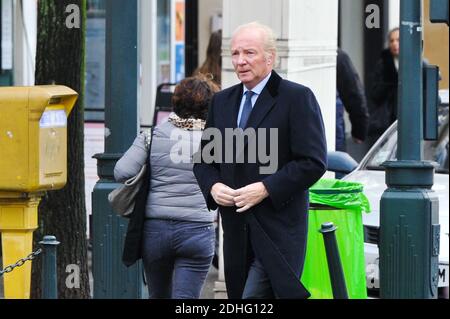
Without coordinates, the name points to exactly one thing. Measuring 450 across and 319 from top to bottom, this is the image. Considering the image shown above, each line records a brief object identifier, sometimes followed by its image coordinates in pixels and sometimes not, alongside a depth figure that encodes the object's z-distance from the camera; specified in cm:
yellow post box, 1540
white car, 1786
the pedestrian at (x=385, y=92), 2742
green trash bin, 1480
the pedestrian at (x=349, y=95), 2501
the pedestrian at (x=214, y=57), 2353
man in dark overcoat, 1266
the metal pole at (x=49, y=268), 1296
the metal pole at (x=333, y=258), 1205
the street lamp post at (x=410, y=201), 1470
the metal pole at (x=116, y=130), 1566
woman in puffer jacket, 1443
